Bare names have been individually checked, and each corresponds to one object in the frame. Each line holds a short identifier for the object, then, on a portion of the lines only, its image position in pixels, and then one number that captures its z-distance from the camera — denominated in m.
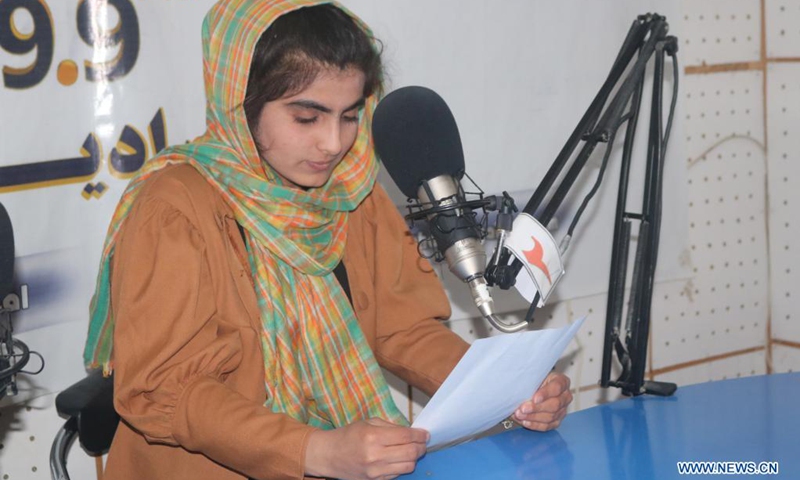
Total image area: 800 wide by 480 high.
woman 1.27
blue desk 1.17
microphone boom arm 1.20
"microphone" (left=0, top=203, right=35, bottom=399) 0.96
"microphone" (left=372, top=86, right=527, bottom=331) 1.10
